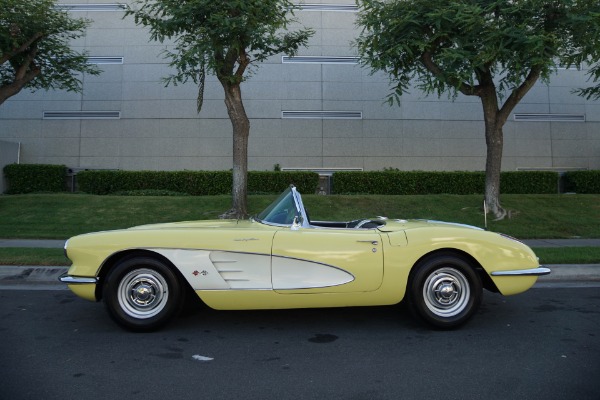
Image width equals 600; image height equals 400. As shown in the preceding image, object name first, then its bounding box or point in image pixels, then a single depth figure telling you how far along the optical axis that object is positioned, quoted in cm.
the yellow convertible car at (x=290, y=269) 424
